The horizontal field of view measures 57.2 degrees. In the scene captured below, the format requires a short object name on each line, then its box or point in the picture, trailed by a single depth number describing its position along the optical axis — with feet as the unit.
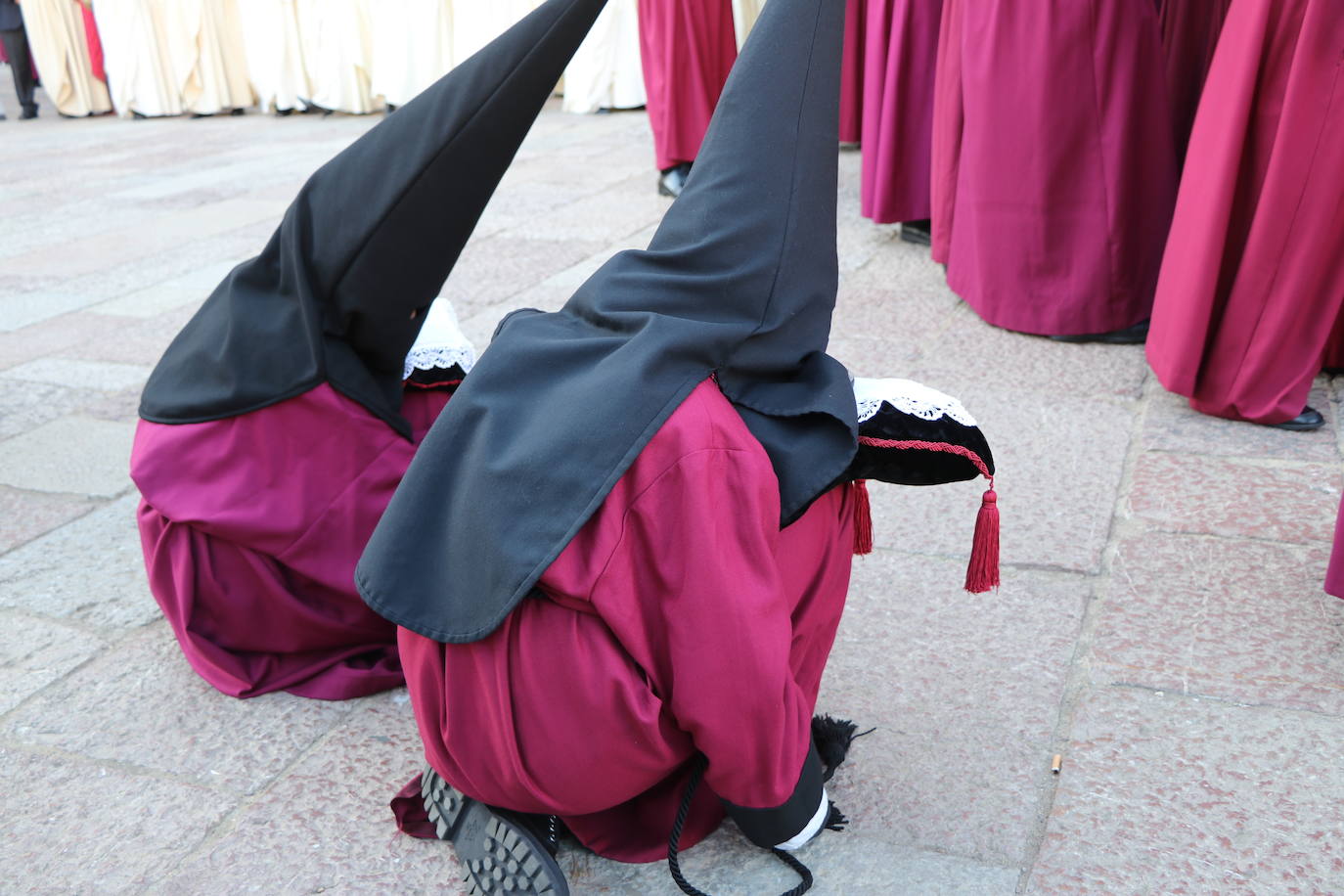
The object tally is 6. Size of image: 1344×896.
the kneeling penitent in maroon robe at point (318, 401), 6.50
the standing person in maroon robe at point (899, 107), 15.69
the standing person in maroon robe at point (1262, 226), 9.90
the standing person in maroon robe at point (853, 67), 19.77
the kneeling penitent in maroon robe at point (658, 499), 4.99
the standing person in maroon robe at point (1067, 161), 12.21
